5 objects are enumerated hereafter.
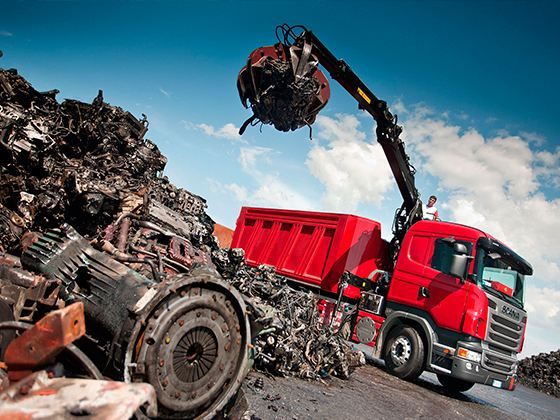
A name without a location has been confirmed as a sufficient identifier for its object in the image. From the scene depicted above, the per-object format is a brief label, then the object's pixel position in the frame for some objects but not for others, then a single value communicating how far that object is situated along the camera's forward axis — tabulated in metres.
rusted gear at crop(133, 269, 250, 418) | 1.84
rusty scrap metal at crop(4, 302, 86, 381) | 1.17
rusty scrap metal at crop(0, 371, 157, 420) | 1.07
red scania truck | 5.64
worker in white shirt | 7.84
